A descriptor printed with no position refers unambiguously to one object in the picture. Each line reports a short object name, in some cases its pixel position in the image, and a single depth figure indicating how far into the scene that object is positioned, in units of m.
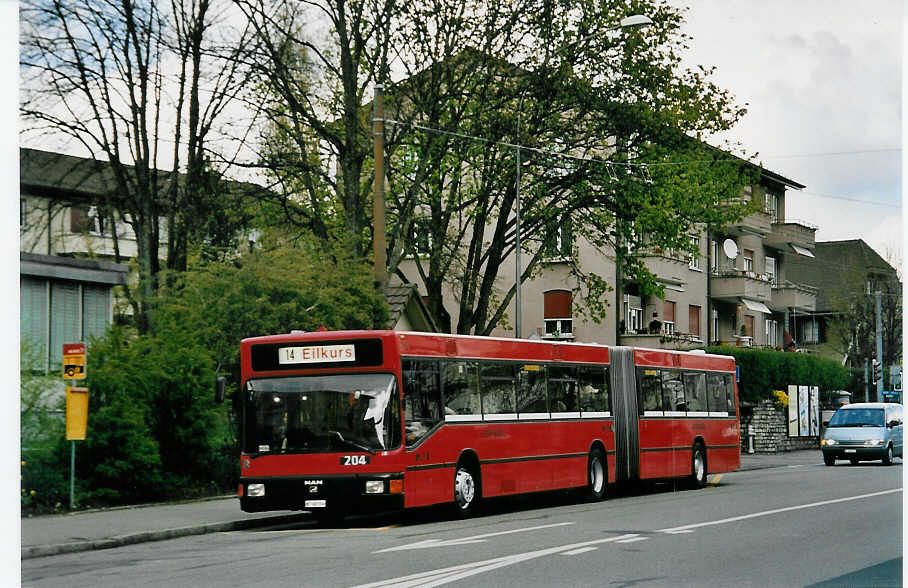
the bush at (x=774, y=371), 48.84
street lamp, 29.07
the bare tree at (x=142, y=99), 28.30
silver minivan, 38.62
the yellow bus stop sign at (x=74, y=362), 19.66
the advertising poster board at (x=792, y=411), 51.32
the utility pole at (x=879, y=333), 61.12
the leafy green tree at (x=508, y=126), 32.84
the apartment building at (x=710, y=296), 54.66
